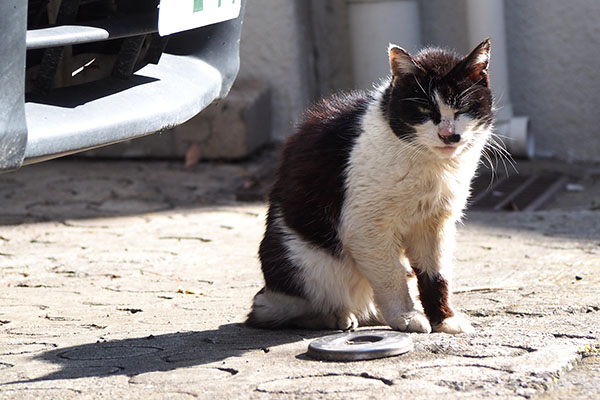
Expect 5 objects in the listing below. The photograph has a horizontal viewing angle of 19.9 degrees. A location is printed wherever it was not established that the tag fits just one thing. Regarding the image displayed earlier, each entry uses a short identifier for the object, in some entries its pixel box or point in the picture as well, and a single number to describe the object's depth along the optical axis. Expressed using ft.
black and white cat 17.88
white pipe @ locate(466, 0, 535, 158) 37.93
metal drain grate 32.62
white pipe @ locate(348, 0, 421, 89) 39.53
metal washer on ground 15.30
